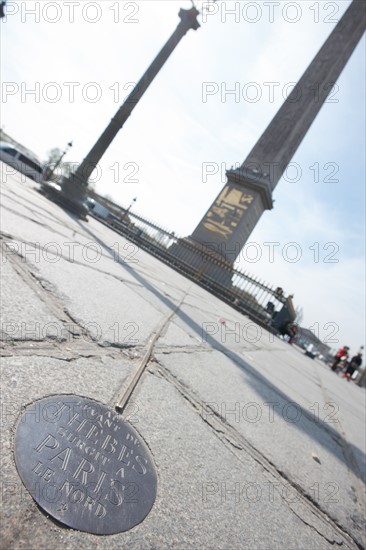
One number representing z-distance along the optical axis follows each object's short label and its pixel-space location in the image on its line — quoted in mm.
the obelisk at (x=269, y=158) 12250
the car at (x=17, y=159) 15508
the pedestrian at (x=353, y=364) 14273
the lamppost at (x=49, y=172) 20516
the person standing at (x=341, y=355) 13828
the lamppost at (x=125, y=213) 13296
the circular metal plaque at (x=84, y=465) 557
